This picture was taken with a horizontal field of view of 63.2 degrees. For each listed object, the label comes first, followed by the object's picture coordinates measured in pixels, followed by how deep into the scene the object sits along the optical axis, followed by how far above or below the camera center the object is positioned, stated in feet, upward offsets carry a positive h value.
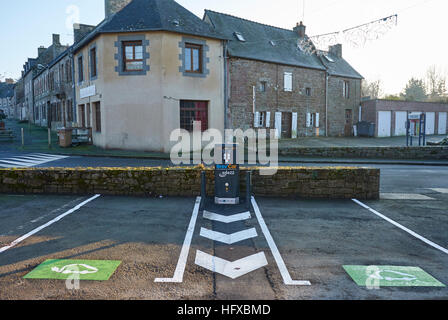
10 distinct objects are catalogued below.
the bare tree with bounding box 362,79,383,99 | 218.69 +26.64
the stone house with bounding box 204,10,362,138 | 80.84 +12.49
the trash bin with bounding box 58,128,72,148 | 68.95 -0.92
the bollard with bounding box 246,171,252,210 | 27.89 -4.54
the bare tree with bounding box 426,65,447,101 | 199.41 +25.62
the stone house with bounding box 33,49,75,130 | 89.61 +11.71
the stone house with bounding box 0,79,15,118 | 257.50 +30.24
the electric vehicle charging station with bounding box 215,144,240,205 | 28.09 -3.26
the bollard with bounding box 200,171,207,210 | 28.32 -4.08
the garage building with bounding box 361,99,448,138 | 113.91 +5.98
